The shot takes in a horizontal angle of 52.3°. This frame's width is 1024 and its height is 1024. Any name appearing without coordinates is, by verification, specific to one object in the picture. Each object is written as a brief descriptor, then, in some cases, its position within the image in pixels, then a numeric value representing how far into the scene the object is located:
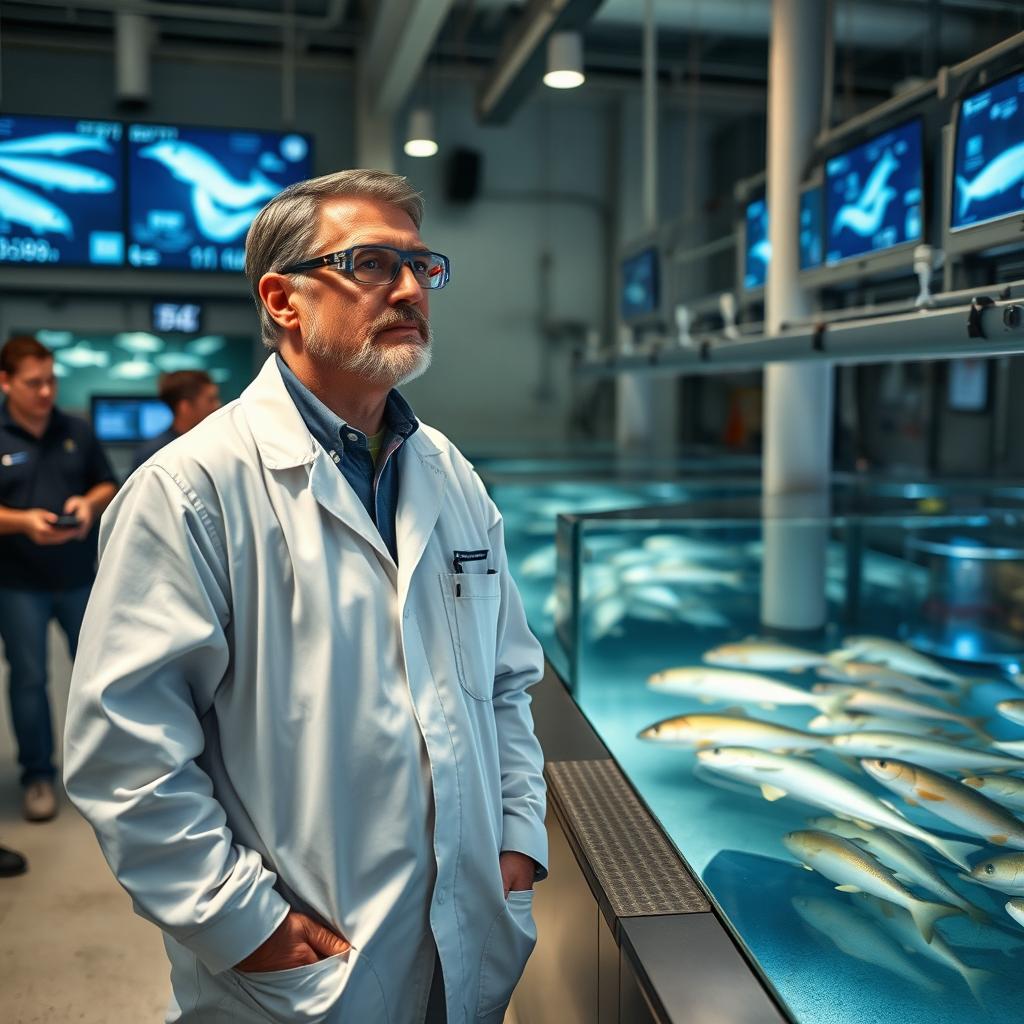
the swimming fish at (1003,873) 1.58
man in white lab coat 1.19
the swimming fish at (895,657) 2.67
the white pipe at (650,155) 6.58
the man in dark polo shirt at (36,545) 3.45
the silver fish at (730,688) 2.56
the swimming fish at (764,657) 2.77
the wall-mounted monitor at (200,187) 7.09
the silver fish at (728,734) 2.22
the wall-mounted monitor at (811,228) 3.87
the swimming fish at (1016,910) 1.51
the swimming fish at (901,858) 1.57
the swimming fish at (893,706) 2.34
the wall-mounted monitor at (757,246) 5.12
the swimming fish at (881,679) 2.54
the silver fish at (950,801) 1.75
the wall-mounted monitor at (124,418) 8.19
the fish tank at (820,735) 1.47
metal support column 3.97
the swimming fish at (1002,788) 1.86
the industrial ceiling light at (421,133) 6.81
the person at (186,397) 4.04
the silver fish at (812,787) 1.76
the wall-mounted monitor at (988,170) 2.69
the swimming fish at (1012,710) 2.26
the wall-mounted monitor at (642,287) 6.70
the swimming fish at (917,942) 1.40
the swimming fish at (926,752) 2.03
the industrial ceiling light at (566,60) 5.00
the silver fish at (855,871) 1.54
